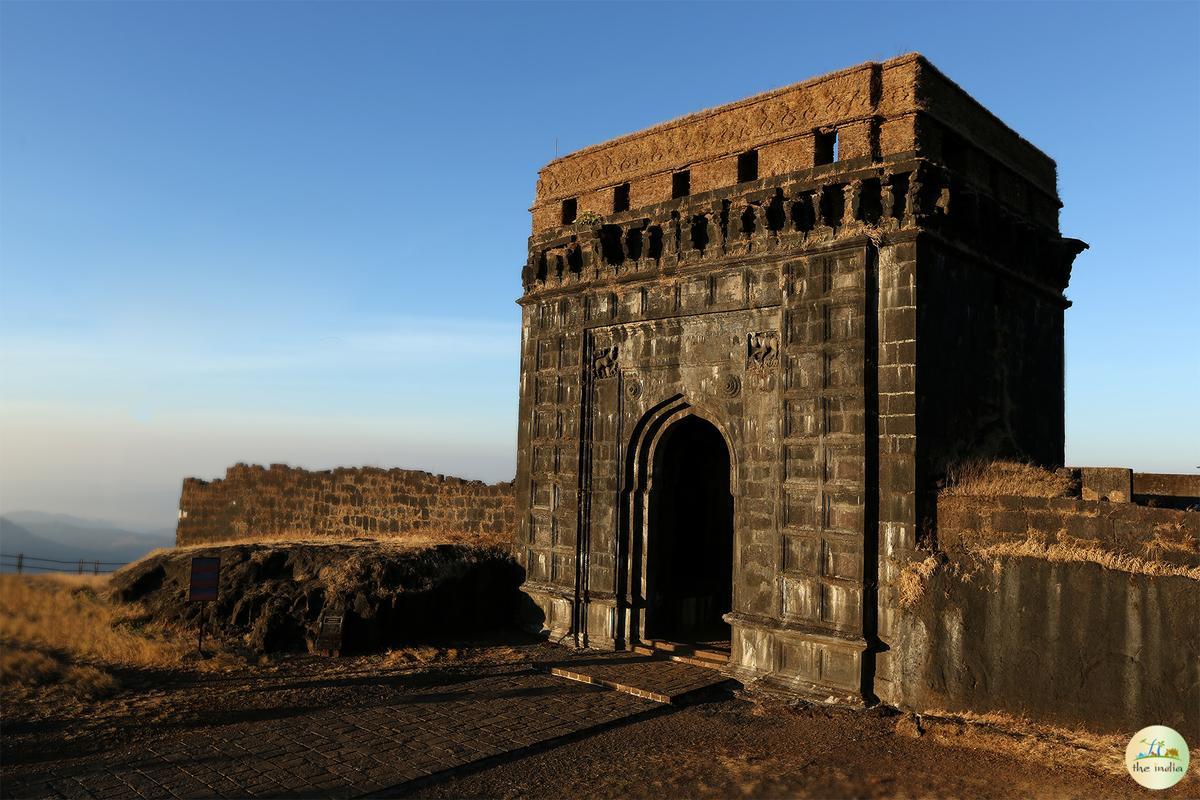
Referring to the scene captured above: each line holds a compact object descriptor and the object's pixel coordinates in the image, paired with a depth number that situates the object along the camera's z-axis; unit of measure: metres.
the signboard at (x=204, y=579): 11.70
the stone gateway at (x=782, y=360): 10.48
